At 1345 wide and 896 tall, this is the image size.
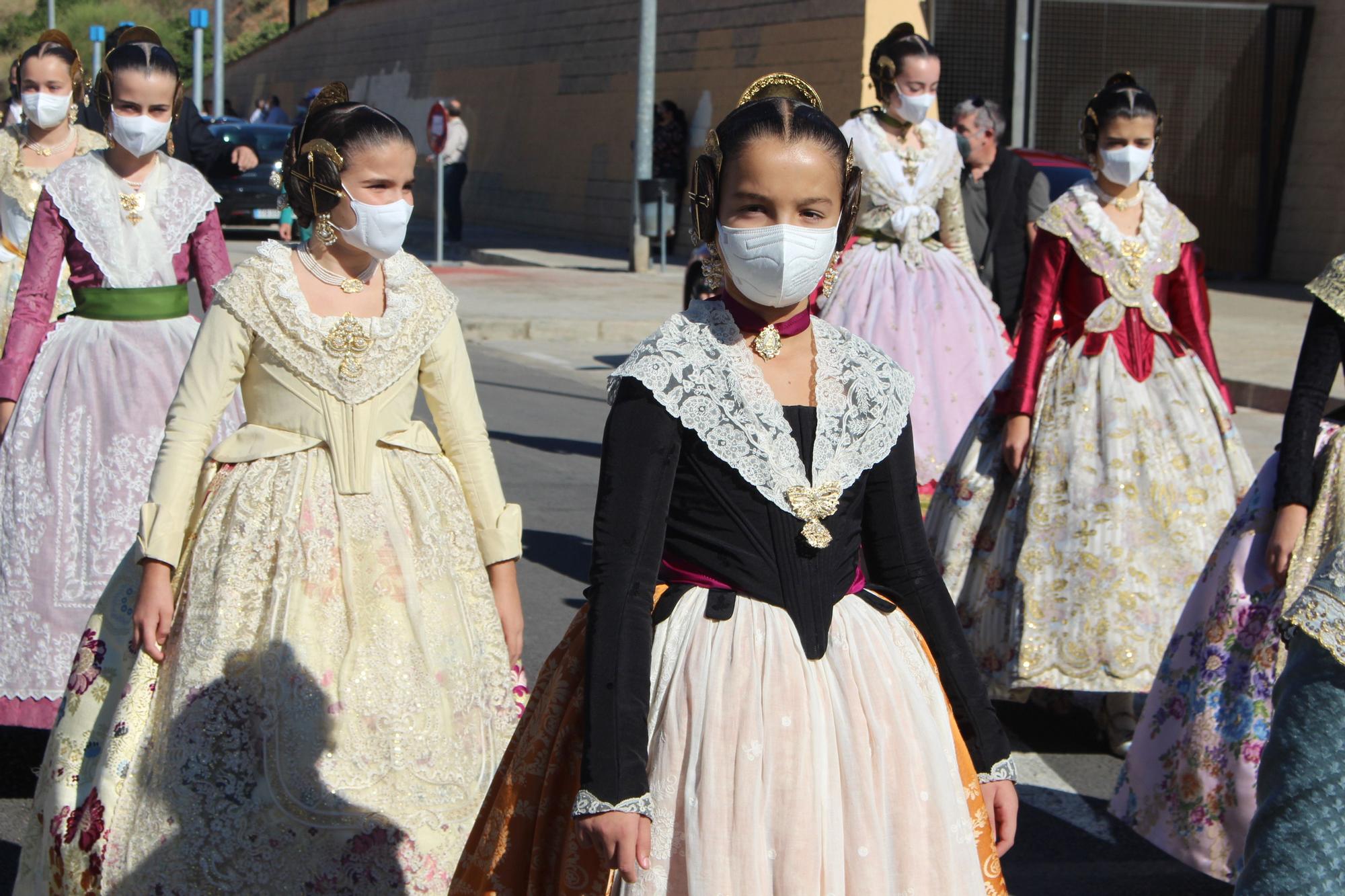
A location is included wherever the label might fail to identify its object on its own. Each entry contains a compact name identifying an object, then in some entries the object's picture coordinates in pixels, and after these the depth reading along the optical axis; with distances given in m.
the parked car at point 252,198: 25.83
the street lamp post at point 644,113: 21.09
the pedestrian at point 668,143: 25.09
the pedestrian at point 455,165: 27.08
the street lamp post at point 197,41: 36.75
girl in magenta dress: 5.04
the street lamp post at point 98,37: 37.31
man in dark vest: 8.59
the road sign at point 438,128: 25.03
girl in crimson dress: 5.57
